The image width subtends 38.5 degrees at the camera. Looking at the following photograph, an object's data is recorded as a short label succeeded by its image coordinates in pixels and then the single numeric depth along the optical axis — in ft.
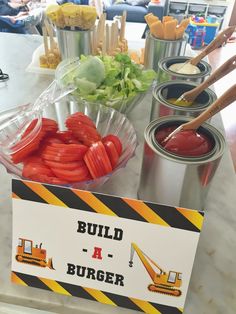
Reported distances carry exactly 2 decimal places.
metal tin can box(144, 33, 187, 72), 3.24
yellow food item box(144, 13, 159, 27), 3.31
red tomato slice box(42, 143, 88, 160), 1.77
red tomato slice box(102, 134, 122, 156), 1.96
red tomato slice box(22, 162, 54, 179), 1.75
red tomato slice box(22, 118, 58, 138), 1.95
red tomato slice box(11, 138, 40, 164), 1.82
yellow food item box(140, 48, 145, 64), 3.79
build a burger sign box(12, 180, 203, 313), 1.47
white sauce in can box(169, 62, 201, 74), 2.64
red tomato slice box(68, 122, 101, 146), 1.98
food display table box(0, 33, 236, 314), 1.59
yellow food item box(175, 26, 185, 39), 3.24
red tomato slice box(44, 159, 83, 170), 1.75
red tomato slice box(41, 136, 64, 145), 1.90
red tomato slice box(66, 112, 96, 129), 2.04
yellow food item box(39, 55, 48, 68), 3.67
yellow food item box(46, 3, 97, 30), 3.22
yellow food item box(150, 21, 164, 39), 3.19
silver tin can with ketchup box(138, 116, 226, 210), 1.64
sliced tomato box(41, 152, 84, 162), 1.76
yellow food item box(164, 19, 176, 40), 3.14
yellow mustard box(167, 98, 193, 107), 2.26
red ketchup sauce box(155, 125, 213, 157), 1.73
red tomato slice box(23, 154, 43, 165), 1.80
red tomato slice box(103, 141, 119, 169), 1.88
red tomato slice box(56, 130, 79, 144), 1.98
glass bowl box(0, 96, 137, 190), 2.09
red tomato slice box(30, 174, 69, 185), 1.73
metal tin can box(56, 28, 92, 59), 3.38
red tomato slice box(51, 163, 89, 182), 1.75
